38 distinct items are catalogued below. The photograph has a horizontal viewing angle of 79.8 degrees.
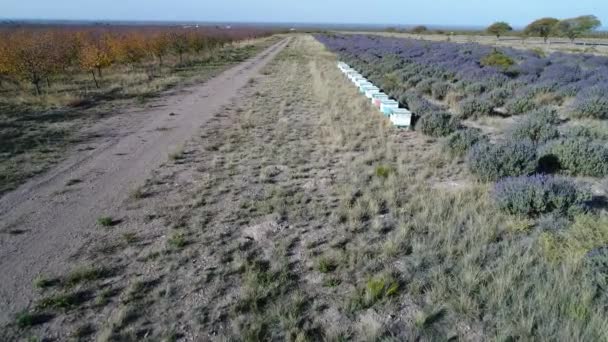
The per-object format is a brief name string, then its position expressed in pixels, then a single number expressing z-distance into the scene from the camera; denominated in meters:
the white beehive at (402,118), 12.51
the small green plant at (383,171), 8.48
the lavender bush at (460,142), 9.70
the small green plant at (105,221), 6.25
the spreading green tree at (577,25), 72.29
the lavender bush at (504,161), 7.72
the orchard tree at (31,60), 19.23
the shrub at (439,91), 17.64
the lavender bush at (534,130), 9.95
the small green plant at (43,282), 4.68
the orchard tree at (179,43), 38.67
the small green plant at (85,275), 4.79
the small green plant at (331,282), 4.71
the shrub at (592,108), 12.12
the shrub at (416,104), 13.56
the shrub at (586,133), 9.92
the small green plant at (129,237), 5.76
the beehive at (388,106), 13.59
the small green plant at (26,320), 4.05
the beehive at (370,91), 16.80
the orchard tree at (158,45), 35.38
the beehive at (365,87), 18.02
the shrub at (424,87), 18.47
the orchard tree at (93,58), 22.61
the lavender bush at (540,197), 6.02
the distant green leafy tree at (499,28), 90.00
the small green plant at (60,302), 4.32
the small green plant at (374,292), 4.34
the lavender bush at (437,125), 11.52
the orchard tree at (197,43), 42.89
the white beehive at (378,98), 15.16
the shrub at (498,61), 24.54
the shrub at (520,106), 13.66
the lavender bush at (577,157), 7.82
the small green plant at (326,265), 5.02
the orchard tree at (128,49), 29.48
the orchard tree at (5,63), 19.62
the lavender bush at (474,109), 13.80
